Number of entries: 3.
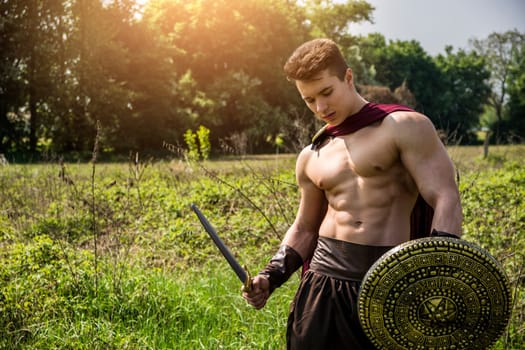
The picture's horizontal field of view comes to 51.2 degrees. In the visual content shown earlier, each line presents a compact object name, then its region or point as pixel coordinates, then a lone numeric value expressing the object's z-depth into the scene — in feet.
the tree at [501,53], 145.54
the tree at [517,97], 162.71
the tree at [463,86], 173.37
